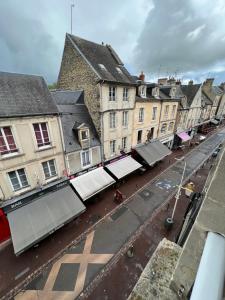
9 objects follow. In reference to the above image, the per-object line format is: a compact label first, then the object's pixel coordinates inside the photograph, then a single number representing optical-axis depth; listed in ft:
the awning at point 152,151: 60.31
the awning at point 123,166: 51.10
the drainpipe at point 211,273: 2.51
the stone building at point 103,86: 44.06
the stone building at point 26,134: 30.78
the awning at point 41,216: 30.14
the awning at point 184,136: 89.42
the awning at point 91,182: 41.92
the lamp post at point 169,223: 37.40
